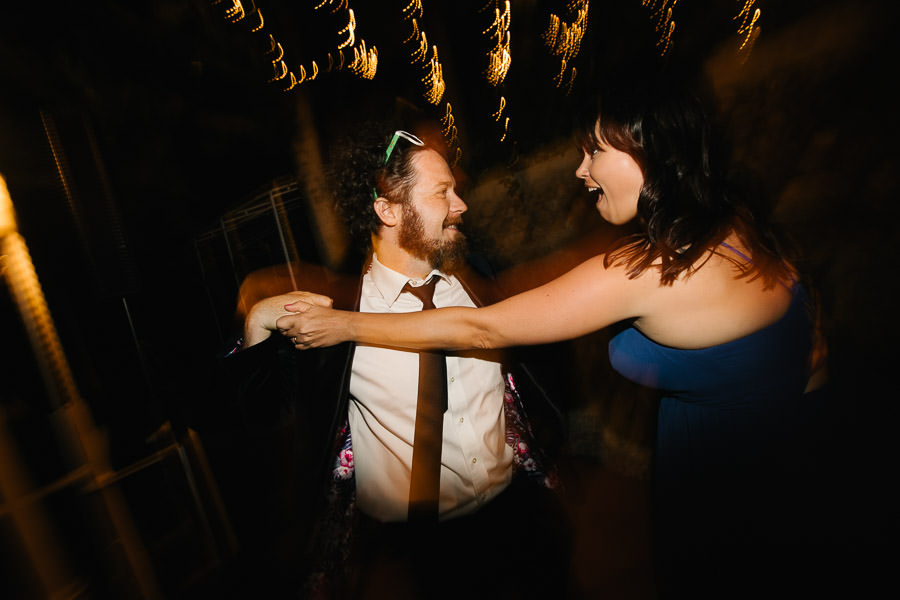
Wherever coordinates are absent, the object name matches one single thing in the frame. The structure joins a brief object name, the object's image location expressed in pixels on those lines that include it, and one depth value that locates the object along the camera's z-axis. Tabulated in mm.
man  1566
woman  1304
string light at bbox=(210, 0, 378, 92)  3489
